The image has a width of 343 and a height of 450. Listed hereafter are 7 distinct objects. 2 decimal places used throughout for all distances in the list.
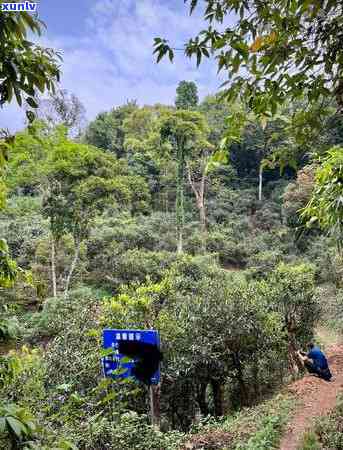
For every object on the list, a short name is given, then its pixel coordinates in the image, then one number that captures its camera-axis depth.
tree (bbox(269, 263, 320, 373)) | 8.75
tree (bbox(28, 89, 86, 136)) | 26.40
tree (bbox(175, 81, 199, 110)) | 24.81
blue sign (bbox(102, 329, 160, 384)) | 3.42
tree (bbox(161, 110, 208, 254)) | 19.38
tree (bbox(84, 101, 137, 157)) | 29.61
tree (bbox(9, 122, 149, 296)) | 12.26
